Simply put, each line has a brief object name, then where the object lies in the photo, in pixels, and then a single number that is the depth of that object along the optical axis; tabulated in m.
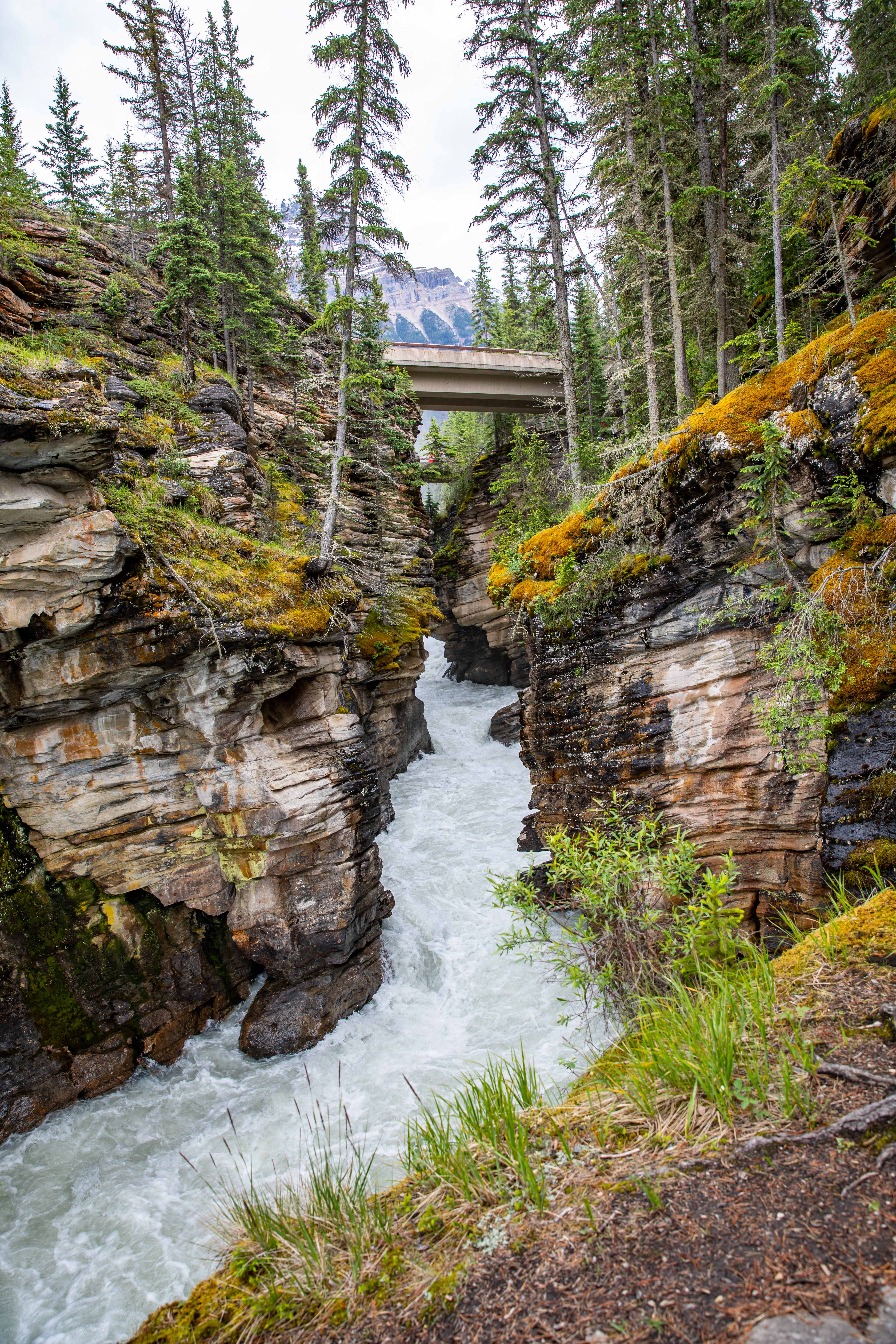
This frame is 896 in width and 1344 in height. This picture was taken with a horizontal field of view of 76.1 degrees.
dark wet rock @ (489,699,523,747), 21.11
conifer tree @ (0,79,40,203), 12.37
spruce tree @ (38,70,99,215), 21.89
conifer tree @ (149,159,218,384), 13.98
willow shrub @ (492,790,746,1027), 4.35
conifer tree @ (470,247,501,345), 36.17
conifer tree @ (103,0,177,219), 18.58
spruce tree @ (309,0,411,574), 13.52
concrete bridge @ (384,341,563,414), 22.09
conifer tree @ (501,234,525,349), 30.91
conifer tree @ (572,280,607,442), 22.70
